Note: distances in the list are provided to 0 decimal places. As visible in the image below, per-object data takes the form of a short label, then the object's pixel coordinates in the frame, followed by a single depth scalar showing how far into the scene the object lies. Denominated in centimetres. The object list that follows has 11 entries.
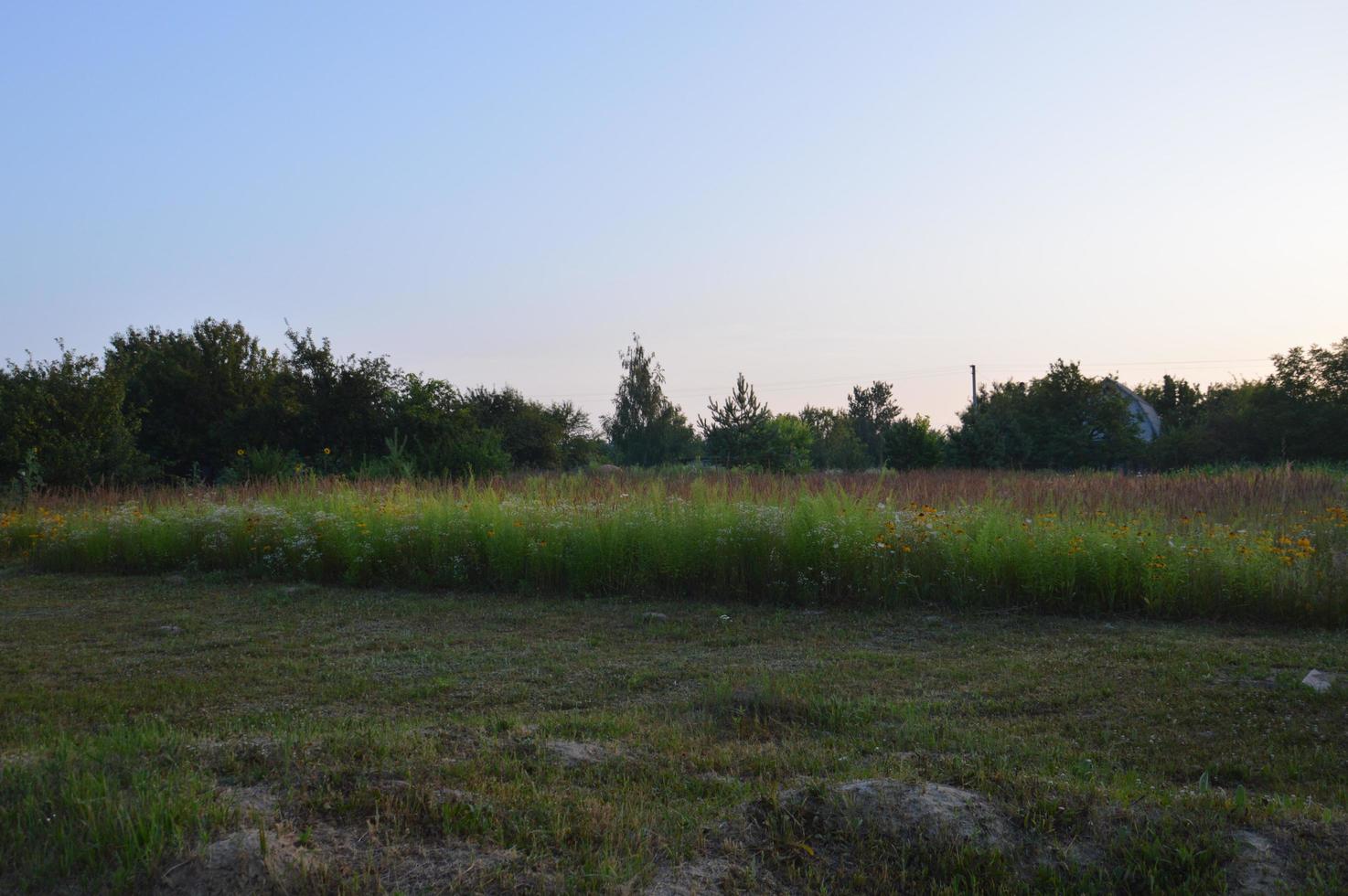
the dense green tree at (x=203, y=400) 2272
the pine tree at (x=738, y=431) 3256
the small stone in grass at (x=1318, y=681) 480
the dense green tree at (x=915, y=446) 2981
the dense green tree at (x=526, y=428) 3017
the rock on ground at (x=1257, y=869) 254
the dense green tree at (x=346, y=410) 2208
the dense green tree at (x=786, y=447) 3059
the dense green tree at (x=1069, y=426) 3203
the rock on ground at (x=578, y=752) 367
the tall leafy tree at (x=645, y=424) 4303
